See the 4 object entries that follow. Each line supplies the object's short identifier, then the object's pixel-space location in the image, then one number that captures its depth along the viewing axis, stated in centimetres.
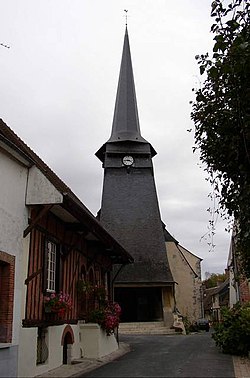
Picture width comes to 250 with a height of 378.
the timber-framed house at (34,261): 817
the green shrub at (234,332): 1262
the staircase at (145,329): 2572
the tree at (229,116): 566
